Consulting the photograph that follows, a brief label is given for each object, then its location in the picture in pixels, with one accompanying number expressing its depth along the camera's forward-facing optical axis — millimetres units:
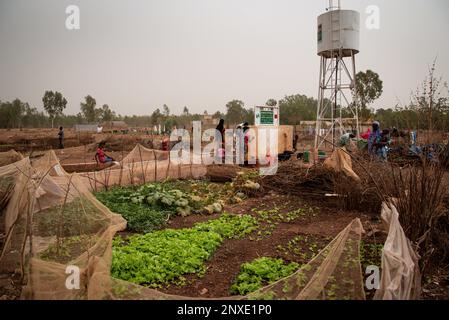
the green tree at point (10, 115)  52188
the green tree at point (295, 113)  48562
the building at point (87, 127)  45875
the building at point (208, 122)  35656
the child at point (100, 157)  10125
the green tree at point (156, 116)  45975
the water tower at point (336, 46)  16203
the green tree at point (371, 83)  37700
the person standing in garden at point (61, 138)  20741
